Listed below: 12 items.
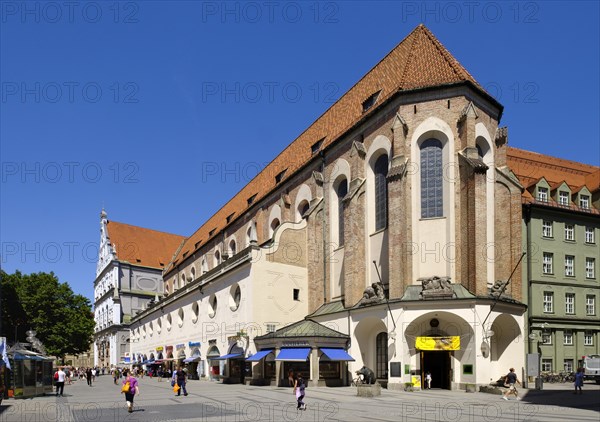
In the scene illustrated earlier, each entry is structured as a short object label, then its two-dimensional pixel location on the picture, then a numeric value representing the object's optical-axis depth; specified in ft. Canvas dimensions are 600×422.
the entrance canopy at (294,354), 127.03
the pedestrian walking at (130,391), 81.30
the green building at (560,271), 158.30
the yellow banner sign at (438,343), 114.42
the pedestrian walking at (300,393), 80.33
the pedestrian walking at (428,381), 117.29
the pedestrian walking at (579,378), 104.73
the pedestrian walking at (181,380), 112.68
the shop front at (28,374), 114.62
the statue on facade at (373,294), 123.75
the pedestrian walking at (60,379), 120.26
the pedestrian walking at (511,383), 98.37
